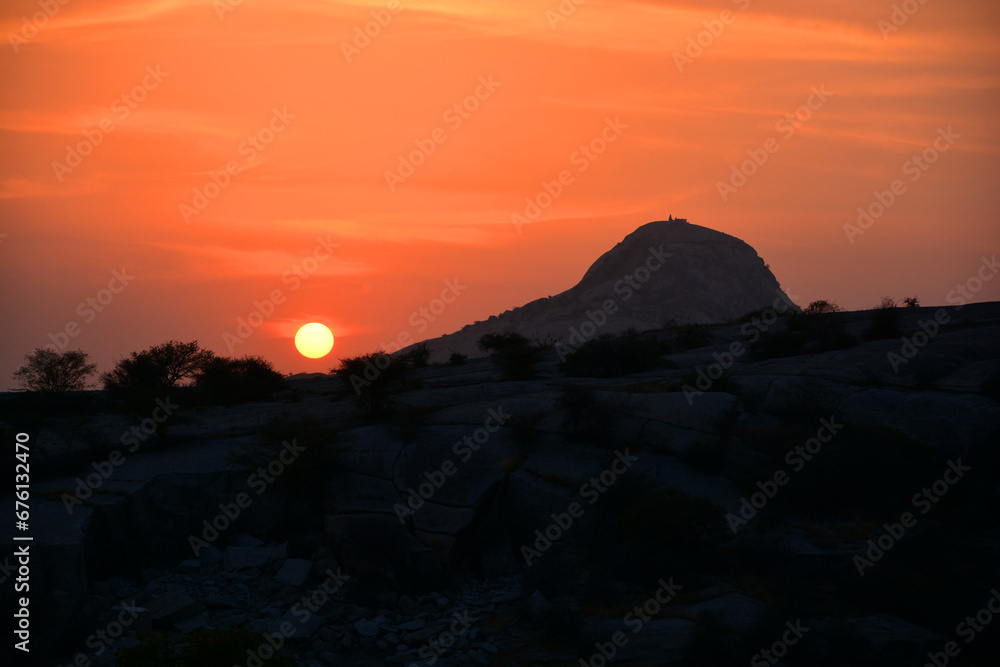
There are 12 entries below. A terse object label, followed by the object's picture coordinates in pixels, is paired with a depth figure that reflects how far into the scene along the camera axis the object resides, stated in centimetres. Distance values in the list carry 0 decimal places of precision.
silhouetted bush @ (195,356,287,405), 3328
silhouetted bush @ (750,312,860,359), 3681
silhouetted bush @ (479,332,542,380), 3525
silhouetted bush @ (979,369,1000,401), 2623
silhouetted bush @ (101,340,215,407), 3575
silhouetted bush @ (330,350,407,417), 2758
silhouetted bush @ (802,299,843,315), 5139
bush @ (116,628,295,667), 1280
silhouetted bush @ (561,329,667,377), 3569
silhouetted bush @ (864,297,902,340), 3834
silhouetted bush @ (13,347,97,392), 4350
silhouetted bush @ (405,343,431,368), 4715
